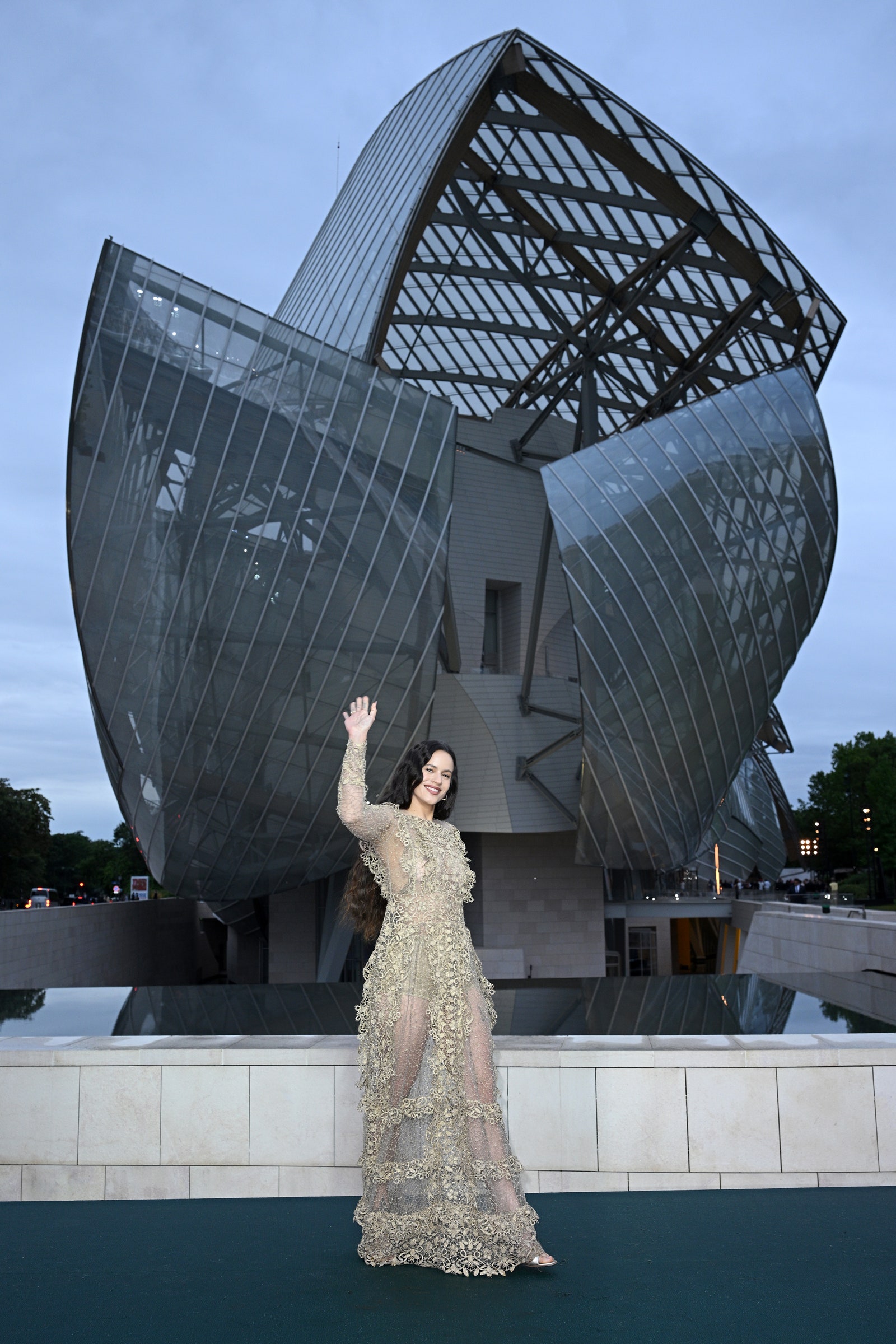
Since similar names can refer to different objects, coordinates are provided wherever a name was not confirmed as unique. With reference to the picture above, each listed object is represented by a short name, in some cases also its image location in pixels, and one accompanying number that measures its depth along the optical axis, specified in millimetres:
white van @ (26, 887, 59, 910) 41000
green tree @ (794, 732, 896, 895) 70312
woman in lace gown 4684
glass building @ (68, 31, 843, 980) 20656
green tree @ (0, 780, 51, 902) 56469
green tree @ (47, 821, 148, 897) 100500
